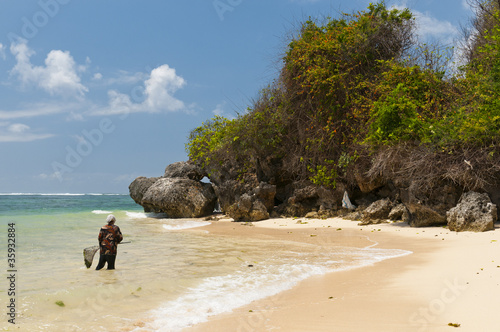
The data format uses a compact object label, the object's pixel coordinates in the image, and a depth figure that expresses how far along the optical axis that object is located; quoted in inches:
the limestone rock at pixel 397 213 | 575.8
